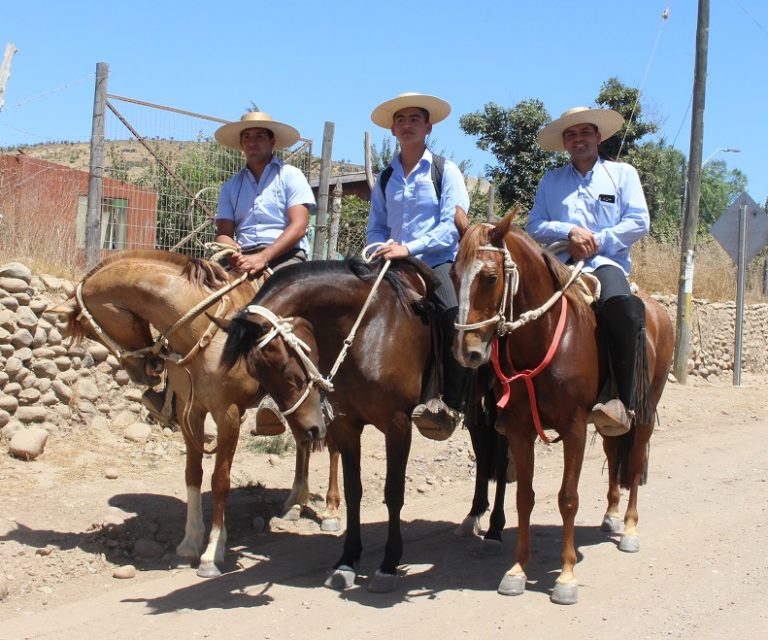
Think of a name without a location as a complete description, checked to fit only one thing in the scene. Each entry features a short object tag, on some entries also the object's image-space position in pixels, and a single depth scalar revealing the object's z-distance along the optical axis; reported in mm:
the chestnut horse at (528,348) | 4633
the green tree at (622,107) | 20812
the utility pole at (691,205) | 13539
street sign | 14328
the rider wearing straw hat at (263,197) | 6340
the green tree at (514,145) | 20844
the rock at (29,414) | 7434
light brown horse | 5418
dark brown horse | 4867
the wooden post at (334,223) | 10477
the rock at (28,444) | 6973
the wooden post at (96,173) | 8547
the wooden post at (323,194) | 10000
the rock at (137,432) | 7926
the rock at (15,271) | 7742
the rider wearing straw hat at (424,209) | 5469
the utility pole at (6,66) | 8523
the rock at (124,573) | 5359
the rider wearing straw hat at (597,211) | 5387
